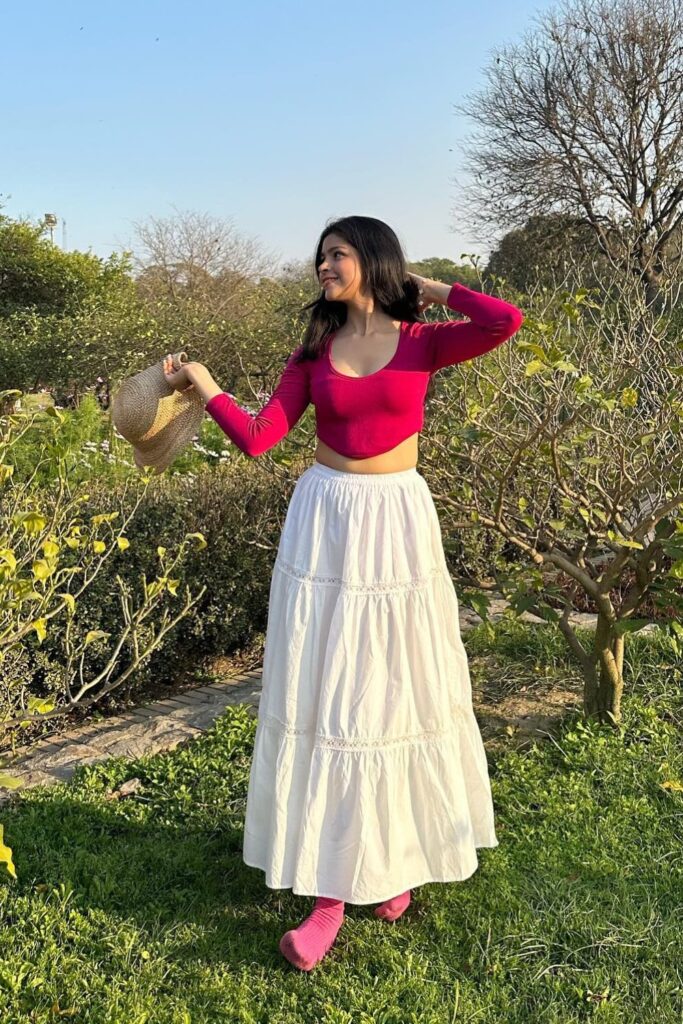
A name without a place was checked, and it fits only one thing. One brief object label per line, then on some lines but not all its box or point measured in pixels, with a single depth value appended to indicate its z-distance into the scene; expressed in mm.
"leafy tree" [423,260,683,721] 2754
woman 1927
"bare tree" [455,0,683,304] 14898
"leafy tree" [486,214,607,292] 16594
